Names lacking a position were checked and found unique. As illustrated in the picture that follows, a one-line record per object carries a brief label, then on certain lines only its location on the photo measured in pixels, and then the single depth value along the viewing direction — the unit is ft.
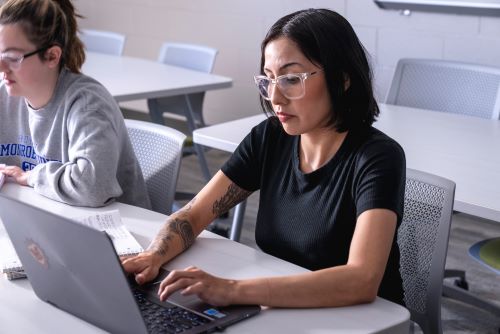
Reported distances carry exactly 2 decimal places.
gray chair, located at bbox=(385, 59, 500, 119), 10.05
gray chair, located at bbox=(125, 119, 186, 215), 7.18
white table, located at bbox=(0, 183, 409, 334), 4.33
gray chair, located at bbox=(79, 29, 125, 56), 15.60
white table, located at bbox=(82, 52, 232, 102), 11.25
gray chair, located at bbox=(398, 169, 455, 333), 5.80
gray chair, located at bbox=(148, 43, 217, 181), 12.92
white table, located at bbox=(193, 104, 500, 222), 6.80
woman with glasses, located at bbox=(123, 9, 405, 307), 4.77
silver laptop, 3.88
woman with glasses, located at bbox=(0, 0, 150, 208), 6.61
